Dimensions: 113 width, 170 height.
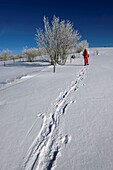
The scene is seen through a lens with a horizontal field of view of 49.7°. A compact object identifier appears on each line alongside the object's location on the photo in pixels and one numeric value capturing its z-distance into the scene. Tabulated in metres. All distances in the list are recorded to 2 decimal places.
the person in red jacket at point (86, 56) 12.60
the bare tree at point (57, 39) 14.17
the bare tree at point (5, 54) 47.08
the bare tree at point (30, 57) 27.09
